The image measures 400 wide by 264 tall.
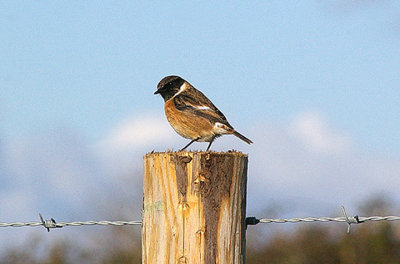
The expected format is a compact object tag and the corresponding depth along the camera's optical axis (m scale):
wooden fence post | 8.79
